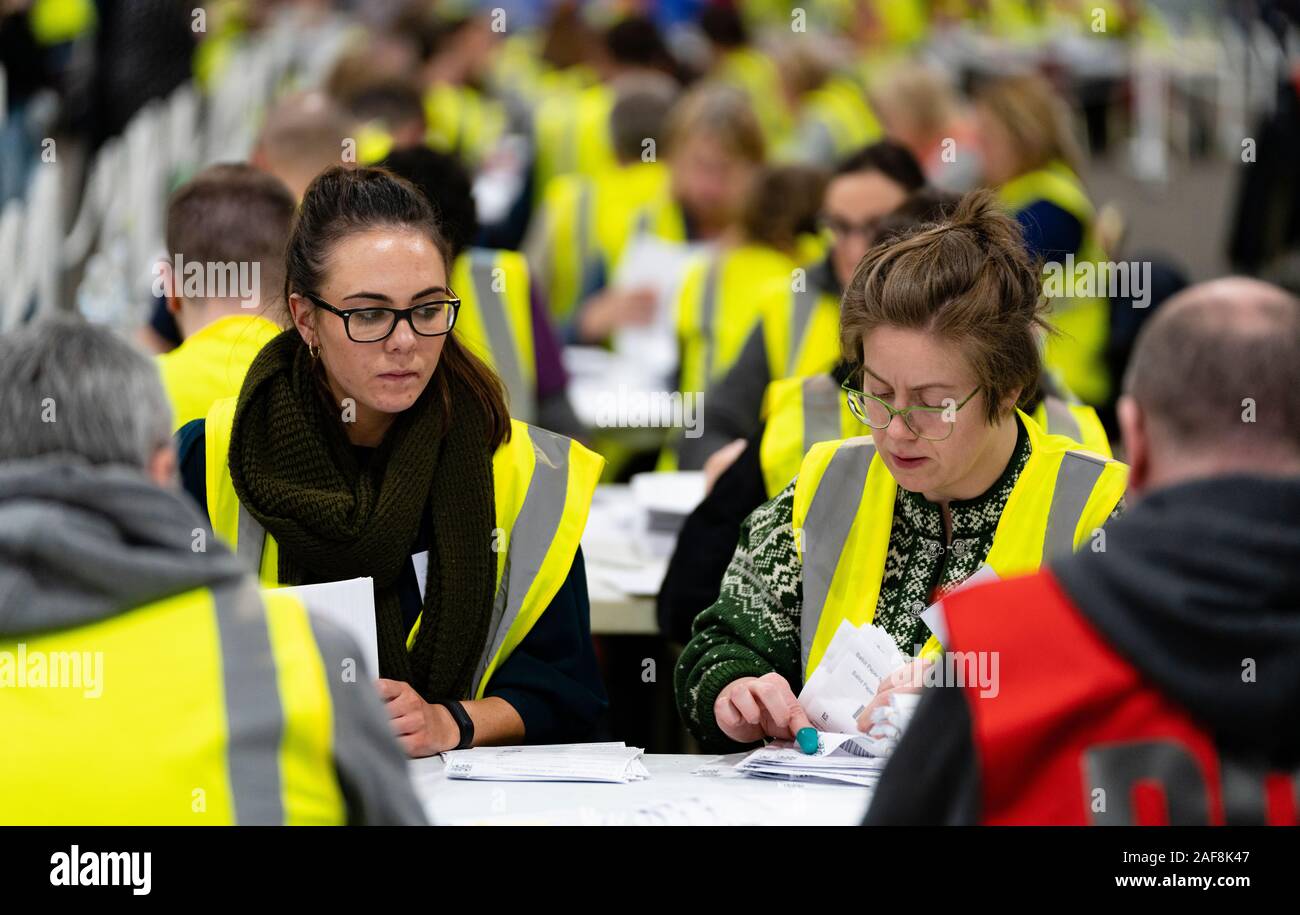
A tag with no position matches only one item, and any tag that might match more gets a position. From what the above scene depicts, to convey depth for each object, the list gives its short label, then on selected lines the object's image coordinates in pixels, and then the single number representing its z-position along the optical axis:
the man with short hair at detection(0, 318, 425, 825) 4.12
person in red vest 3.95
